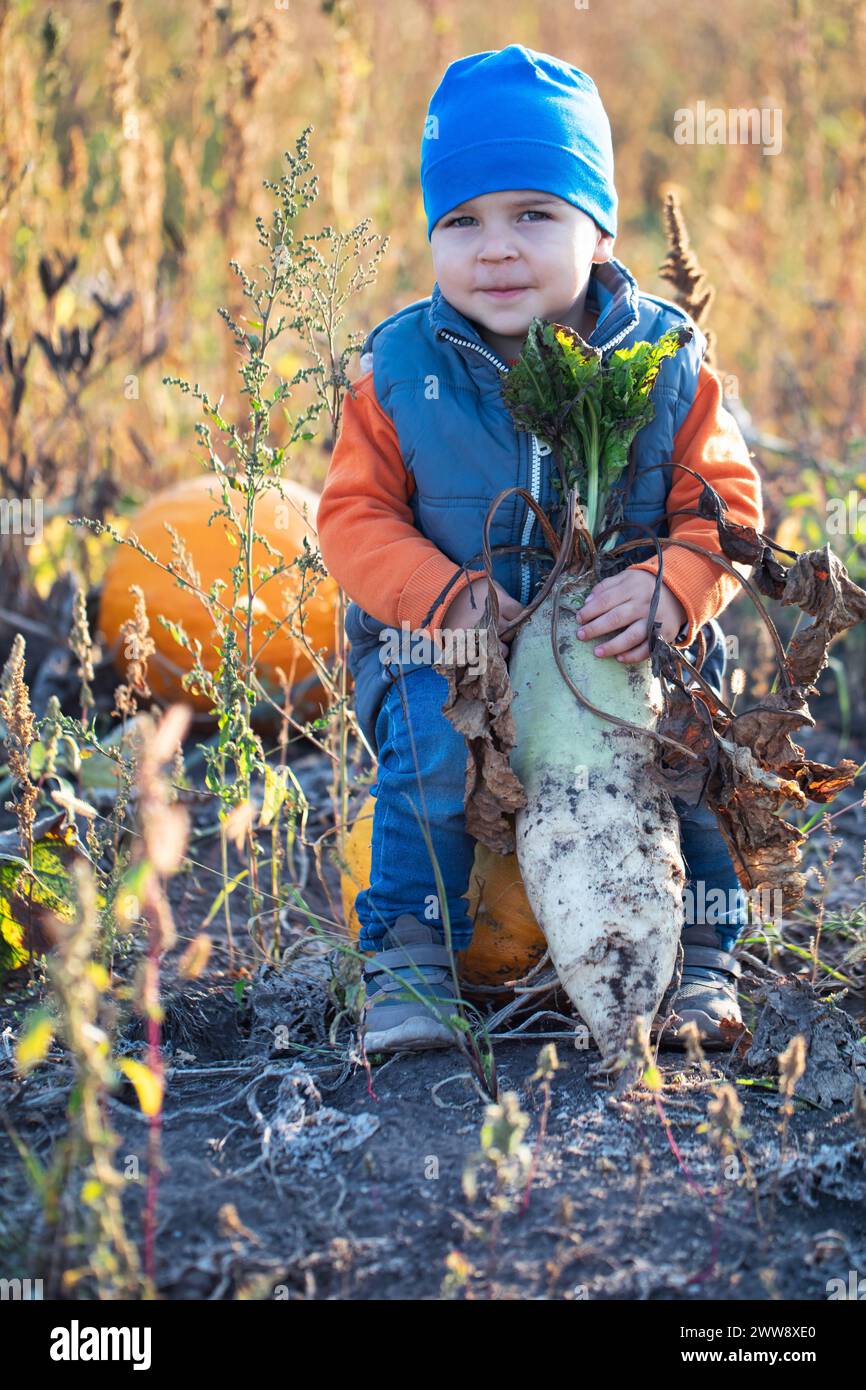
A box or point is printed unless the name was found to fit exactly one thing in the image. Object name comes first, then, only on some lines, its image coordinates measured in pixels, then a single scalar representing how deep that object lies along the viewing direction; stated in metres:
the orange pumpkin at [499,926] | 2.65
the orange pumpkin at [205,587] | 4.04
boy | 2.60
